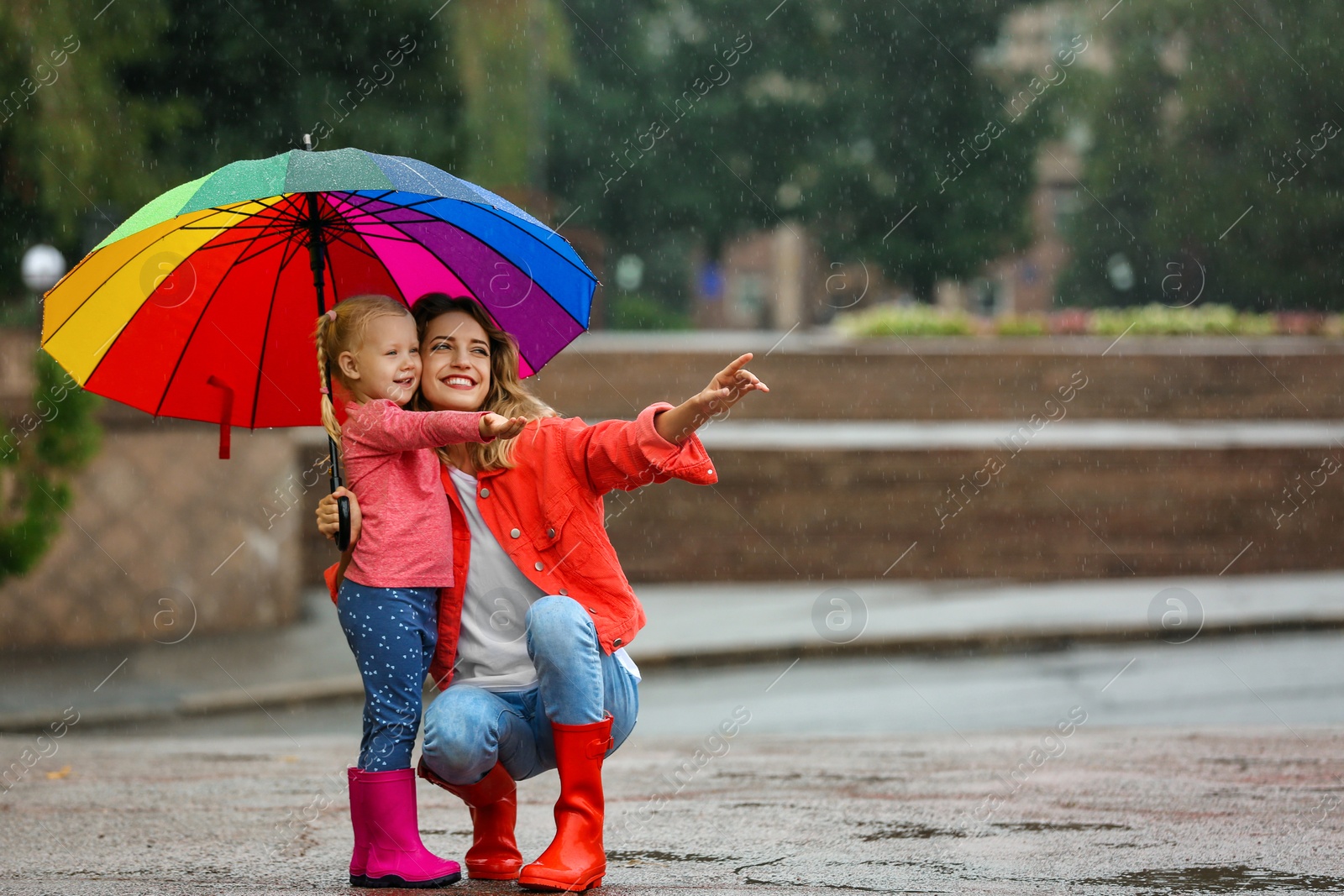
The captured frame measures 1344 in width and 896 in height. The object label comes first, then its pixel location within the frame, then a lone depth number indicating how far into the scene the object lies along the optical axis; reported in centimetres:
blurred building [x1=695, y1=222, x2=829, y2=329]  5490
